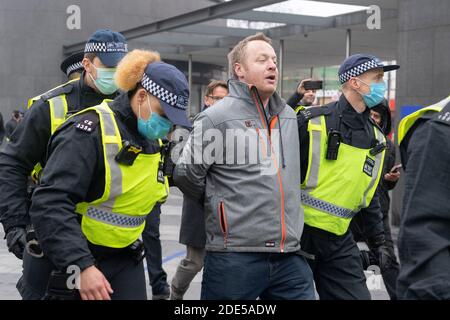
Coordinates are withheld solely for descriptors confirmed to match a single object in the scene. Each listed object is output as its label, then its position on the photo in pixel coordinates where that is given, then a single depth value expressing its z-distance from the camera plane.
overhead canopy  13.16
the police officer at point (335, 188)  4.29
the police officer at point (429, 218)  2.00
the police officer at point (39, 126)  3.71
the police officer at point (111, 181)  3.06
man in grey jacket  3.57
